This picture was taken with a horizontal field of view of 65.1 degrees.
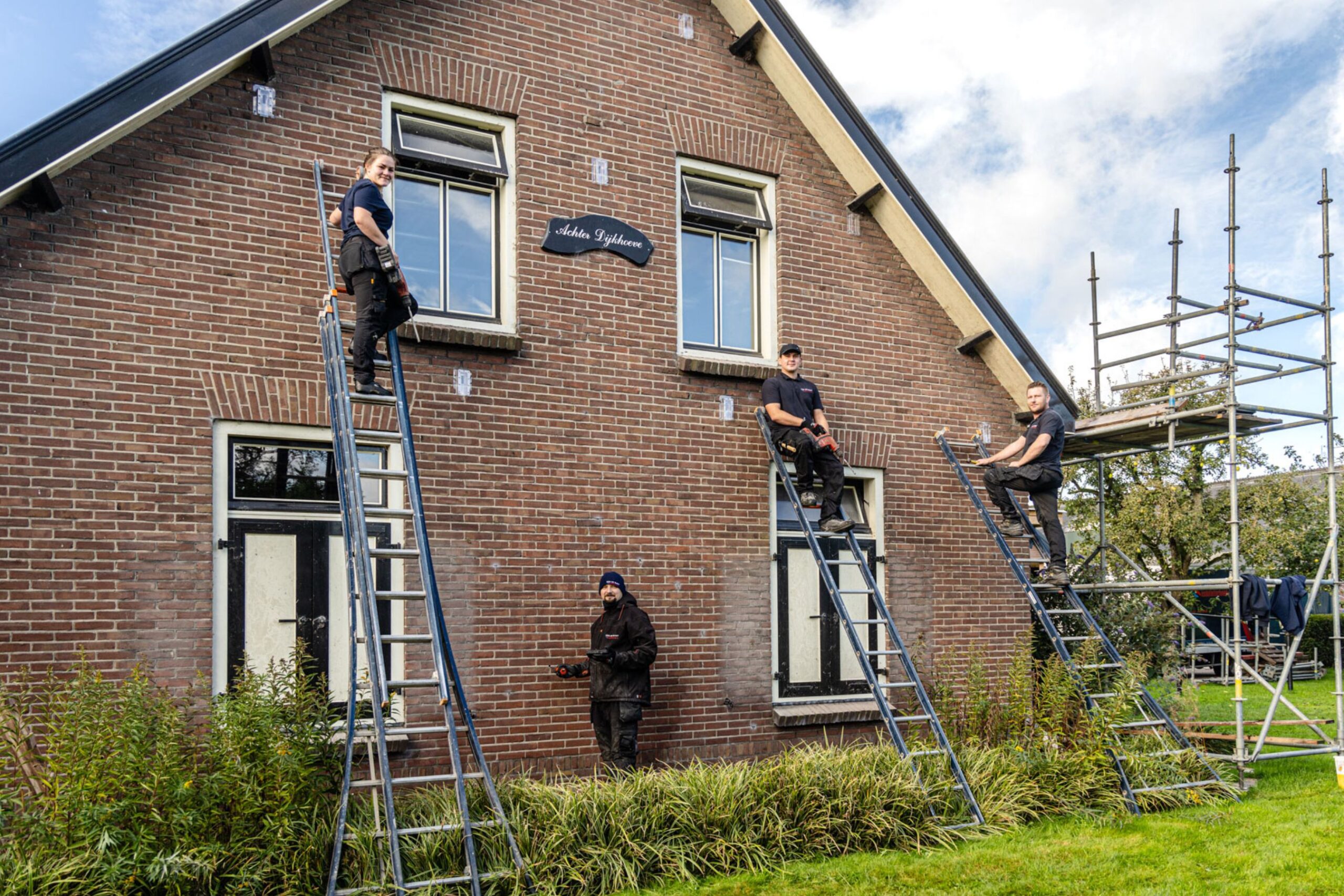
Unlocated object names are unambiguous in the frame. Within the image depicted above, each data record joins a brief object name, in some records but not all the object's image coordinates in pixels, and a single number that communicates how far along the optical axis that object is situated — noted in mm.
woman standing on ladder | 6699
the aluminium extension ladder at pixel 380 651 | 5582
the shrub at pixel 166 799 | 5379
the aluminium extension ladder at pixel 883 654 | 7742
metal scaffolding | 9383
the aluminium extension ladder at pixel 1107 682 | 8398
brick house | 6949
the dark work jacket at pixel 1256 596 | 9875
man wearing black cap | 8969
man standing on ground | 7992
